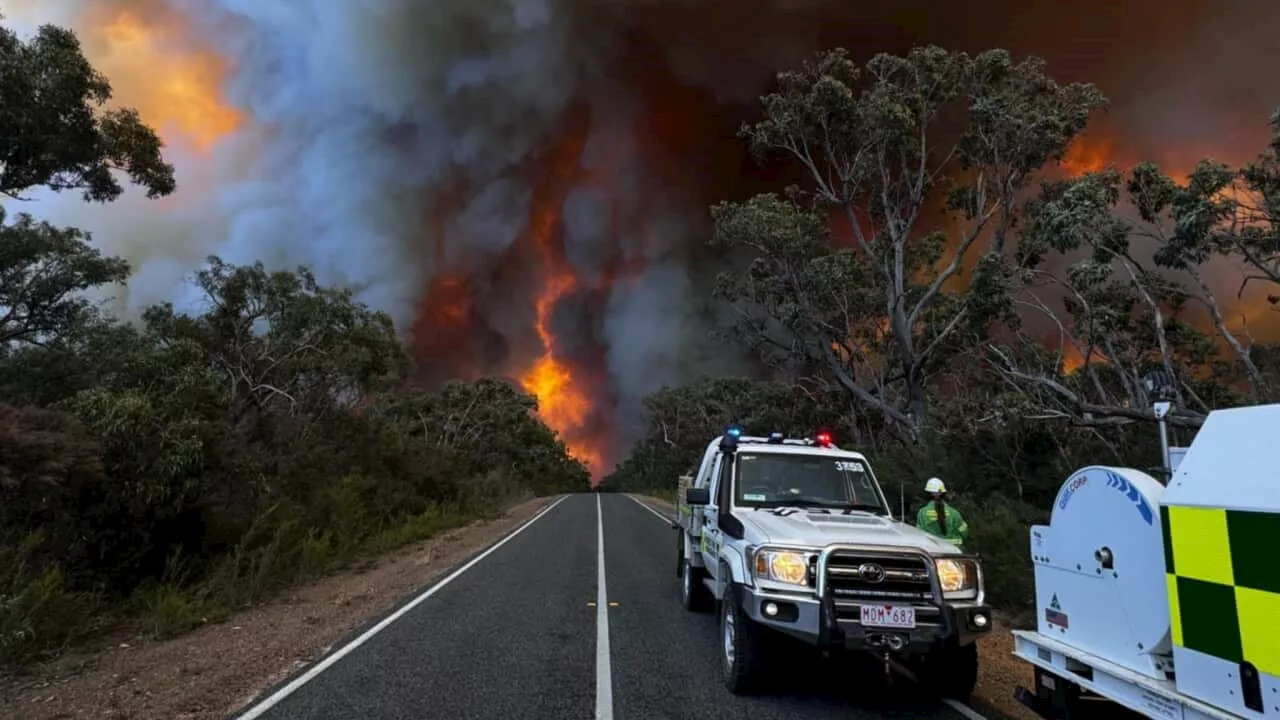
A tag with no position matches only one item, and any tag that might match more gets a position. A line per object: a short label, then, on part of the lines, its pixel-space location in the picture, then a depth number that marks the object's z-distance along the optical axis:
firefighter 7.93
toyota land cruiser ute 5.44
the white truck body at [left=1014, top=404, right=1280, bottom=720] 2.96
